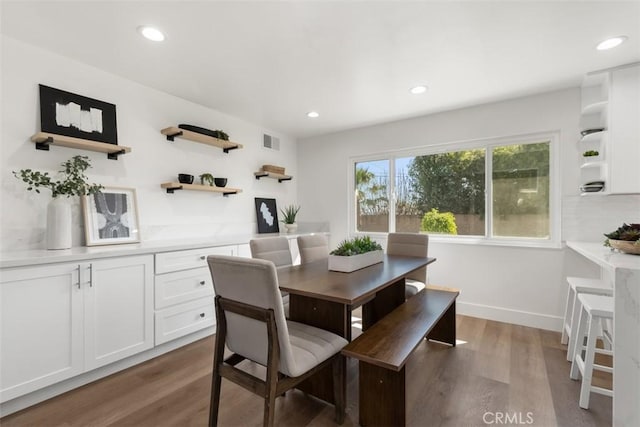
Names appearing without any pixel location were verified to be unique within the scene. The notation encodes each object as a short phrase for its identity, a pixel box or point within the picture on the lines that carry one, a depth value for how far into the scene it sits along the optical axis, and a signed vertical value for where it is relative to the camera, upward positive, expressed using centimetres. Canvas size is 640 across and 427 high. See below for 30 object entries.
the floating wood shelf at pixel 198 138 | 294 +79
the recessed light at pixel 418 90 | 283 +119
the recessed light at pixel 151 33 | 194 +120
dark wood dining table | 161 -43
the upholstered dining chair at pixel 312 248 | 282 -35
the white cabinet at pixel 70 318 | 171 -70
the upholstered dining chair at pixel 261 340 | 132 -65
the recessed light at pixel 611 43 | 204 +119
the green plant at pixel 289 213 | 429 -2
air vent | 421 +101
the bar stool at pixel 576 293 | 215 -59
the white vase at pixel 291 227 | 425 -22
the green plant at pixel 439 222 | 359 -13
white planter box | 213 -37
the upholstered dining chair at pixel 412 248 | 299 -37
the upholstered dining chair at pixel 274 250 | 248 -33
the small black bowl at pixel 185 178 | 303 +35
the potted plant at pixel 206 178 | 329 +38
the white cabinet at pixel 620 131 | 235 +66
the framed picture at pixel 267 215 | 410 -4
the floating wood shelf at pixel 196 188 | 293 +26
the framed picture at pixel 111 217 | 235 -4
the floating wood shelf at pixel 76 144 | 212 +53
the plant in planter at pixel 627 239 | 198 -19
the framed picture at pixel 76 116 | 222 +77
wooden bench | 148 -73
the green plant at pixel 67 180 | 208 +24
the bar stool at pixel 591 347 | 176 -82
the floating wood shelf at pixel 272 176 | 403 +52
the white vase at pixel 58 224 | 208 -8
